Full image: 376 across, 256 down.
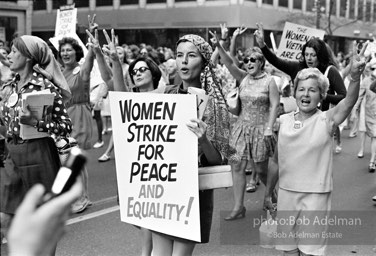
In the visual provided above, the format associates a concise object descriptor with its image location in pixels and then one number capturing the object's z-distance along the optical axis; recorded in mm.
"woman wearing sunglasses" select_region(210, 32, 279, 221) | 5648
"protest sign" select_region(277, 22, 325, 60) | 7777
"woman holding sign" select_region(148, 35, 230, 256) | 3162
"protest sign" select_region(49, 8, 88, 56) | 8384
